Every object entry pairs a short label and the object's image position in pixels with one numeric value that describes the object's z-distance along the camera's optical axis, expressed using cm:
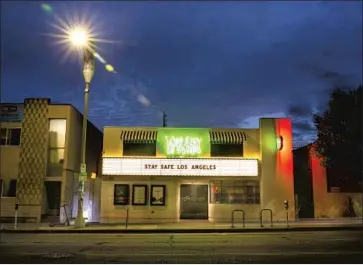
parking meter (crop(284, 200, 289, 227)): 2299
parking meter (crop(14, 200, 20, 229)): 2146
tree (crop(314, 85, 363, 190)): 2300
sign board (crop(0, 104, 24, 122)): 2512
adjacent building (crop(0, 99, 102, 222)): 2431
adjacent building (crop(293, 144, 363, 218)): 2705
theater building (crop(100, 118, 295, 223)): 2472
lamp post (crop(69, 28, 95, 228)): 2095
